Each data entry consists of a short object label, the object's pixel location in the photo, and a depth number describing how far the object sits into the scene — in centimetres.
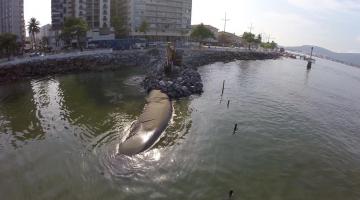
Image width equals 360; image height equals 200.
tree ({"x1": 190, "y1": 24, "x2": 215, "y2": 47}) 14500
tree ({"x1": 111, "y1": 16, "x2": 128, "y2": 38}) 13950
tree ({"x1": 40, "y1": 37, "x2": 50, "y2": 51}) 12762
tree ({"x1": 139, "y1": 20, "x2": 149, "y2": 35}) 14062
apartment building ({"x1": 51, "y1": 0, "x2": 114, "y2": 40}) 13812
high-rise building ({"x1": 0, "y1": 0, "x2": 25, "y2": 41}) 15838
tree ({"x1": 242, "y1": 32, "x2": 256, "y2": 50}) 17675
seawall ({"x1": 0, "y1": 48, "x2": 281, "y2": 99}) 5972
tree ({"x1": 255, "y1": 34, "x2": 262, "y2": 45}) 19000
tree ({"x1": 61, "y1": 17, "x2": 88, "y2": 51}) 10031
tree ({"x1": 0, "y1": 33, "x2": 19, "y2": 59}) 7481
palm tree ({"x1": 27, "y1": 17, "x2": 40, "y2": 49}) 10519
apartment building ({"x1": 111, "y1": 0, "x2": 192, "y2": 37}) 15525
